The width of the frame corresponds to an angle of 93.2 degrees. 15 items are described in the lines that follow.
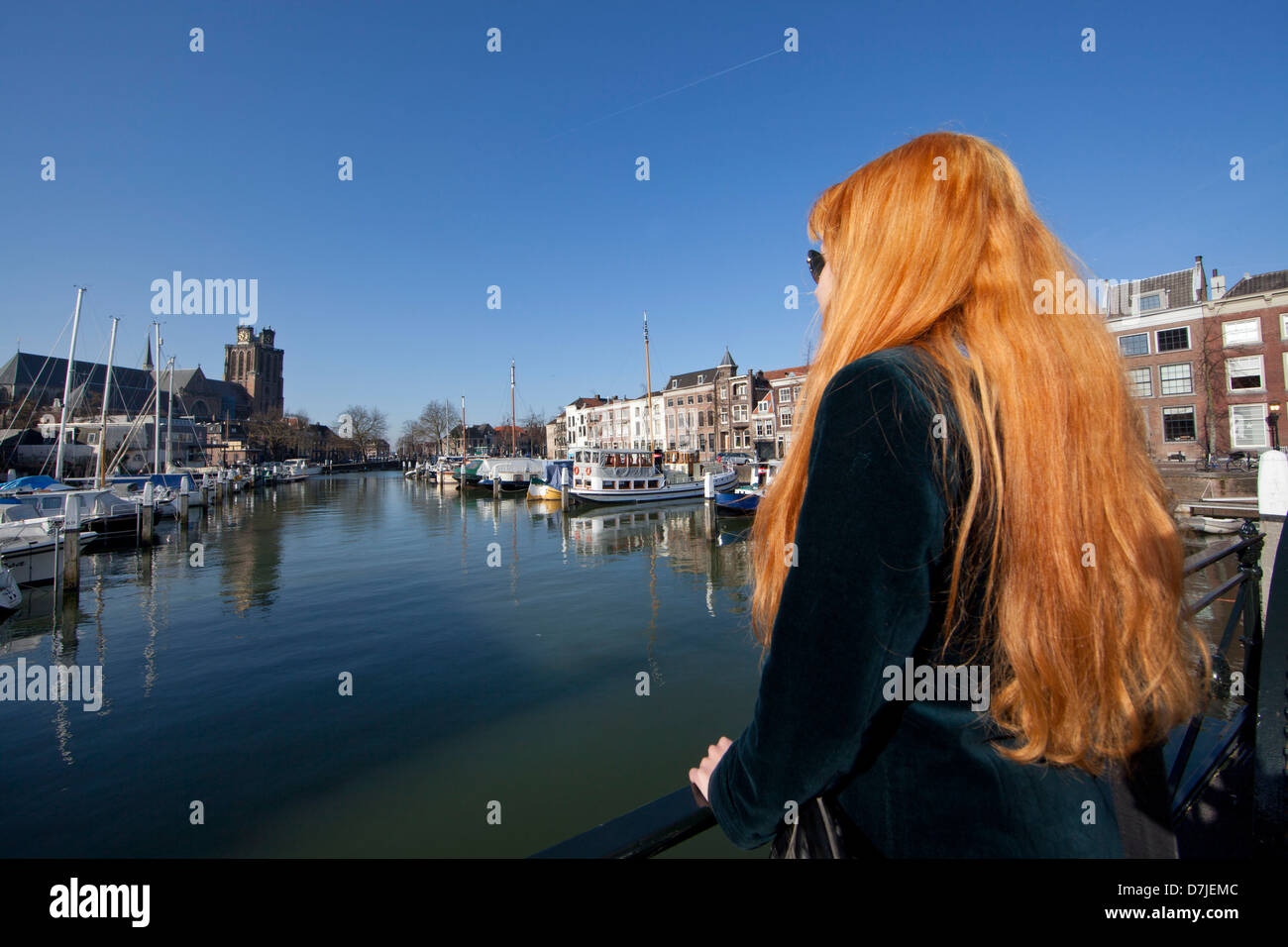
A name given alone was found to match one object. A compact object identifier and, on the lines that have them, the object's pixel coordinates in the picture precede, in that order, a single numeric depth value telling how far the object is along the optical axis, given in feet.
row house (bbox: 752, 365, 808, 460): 192.24
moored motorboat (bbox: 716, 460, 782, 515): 112.07
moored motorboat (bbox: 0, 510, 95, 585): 56.13
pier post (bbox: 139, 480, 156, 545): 90.84
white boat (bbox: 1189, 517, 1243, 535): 63.67
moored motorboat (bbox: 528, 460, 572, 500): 153.28
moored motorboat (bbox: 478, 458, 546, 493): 185.16
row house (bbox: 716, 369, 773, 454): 208.64
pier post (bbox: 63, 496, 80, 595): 56.08
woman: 2.89
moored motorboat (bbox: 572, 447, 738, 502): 136.87
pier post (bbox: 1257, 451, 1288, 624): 11.37
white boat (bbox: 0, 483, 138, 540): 78.07
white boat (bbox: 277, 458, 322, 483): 267.39
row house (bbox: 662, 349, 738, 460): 221.46
